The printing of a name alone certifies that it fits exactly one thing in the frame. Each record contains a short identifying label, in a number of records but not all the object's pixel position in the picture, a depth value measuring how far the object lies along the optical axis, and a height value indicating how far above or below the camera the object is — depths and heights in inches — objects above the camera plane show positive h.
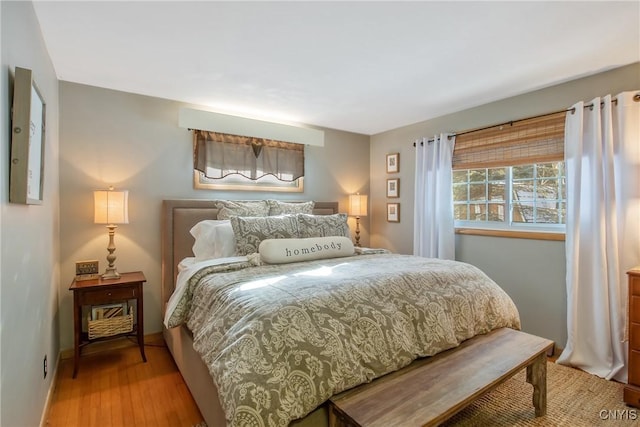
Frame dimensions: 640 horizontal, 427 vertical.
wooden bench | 47.4 -30.4
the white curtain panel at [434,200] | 131.0 +6.0
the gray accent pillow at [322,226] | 109.0 -4.4
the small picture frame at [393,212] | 157.2 +0.7
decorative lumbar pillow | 89.7 -10.8
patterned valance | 123.3 +24.5
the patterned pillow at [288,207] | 123.6 +2.6
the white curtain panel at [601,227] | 87.2 -4.1
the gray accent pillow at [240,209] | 114.6 +1.8
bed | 46.8 -21.6
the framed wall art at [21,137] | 46.7 +11.8
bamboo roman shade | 104.0 +25.6
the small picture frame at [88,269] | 100.6 -17.9
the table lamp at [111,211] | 95.7 +0.9
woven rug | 70.5 -47.2
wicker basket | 92.8 -34.2
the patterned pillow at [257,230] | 98.3 -5.3
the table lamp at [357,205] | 156.6 +4.3
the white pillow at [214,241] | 101.5 -9.2
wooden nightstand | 88.8 -24.4
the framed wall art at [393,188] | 156.8 +13.0
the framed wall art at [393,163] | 156.7 +25.9
